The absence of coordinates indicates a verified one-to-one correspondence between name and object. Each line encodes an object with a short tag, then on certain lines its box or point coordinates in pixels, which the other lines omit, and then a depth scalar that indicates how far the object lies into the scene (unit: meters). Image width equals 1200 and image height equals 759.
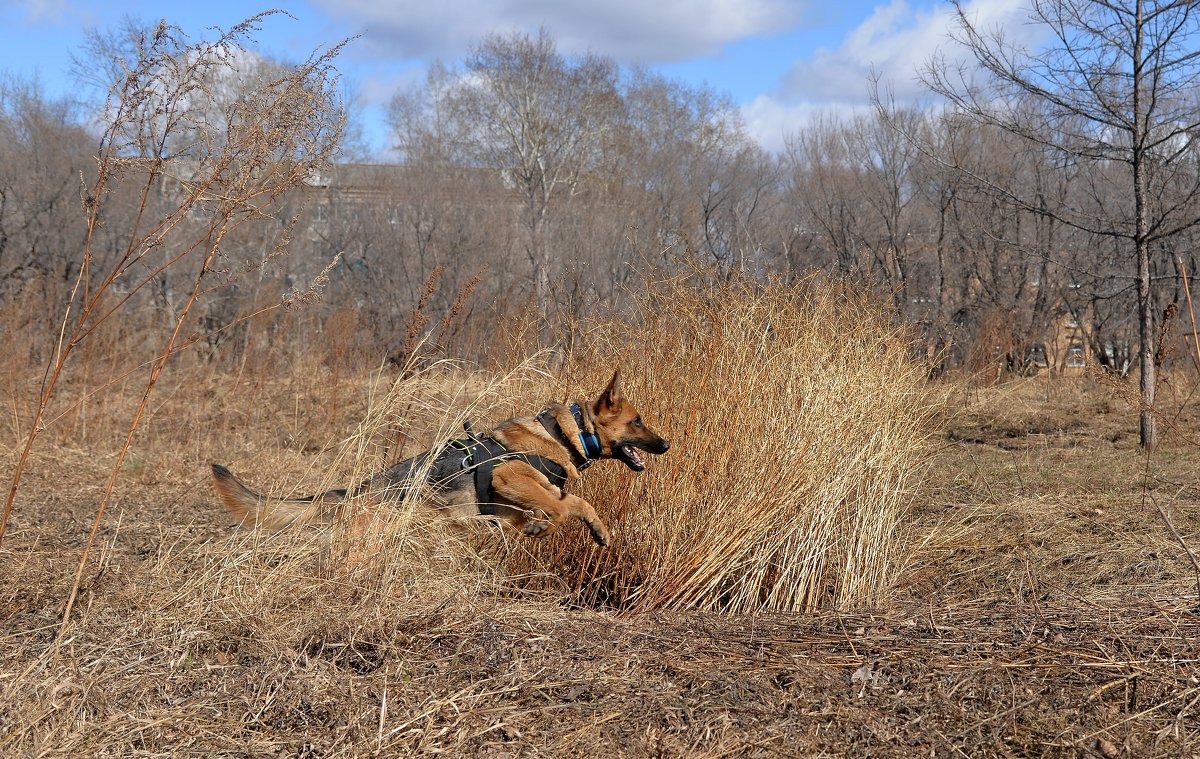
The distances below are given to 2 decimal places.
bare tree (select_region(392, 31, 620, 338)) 28.38
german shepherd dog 4.56
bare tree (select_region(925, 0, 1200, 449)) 8.75
